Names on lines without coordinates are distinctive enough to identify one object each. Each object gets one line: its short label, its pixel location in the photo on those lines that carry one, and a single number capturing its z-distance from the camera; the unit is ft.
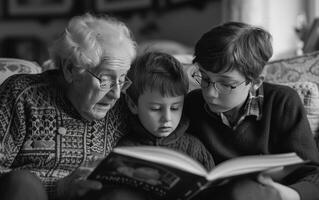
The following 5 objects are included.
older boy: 5.22
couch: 5.88
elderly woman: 5.26
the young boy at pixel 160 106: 5.32
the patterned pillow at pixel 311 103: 5.87
